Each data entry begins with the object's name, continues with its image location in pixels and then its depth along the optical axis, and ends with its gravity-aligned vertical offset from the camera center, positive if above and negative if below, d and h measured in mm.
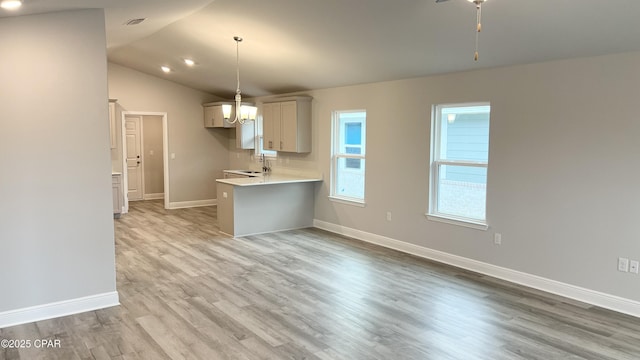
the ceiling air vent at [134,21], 4859 +1340
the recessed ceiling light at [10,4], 2914 +919
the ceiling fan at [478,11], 3150 +1021
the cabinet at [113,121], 8395 +411
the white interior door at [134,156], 10344 -301
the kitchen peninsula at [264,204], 6816 -947
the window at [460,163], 5164 -208
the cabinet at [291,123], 7379 +351
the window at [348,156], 6820 -169
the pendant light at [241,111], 5628 +420
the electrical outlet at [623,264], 3974 -1043
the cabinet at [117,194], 8203 -933
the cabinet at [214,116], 9234 +571
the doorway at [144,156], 10398 -313
